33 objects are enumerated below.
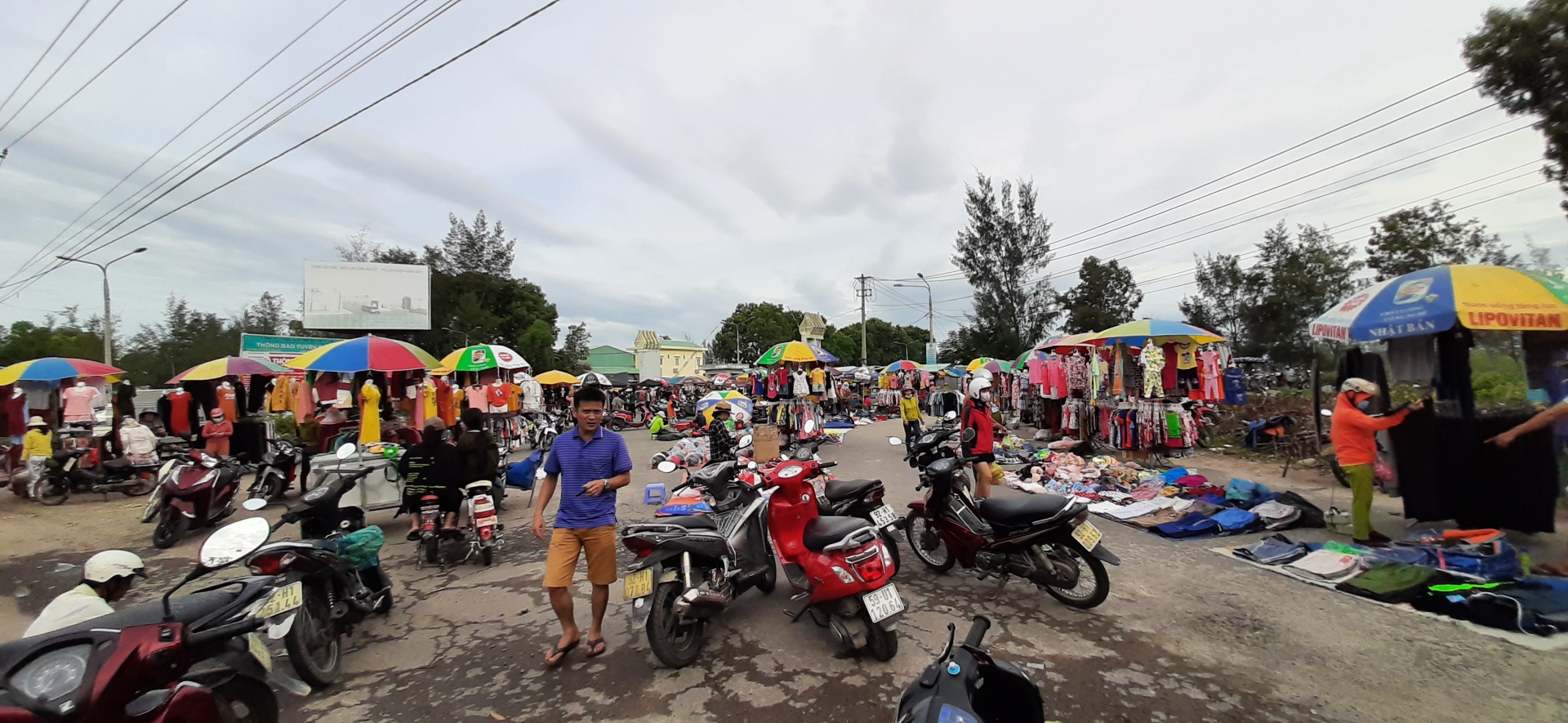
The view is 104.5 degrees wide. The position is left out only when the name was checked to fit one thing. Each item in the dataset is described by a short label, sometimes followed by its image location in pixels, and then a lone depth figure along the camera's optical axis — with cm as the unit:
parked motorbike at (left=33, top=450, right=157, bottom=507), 909
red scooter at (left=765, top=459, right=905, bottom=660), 353
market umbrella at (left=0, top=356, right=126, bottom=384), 977
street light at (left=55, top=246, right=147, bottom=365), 2340
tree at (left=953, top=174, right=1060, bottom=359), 3341
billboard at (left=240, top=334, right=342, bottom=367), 2756
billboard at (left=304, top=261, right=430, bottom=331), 3067
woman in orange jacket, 531
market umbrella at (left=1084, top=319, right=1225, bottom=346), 995
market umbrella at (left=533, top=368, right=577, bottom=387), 2002
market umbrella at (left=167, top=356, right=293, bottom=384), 1015
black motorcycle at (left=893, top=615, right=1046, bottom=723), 183
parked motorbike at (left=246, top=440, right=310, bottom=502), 854
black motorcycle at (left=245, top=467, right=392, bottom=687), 338
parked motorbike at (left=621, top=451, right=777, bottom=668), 355
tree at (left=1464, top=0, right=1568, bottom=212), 1064
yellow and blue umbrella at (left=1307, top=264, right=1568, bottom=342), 480
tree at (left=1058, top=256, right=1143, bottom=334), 3180
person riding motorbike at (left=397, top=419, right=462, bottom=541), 570
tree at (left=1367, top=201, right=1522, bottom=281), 2083
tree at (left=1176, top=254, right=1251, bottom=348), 2764
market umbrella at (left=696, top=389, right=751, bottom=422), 1157
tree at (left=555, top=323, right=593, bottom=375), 4619
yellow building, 6975
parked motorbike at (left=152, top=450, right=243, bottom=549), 679
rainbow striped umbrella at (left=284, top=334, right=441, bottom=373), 793
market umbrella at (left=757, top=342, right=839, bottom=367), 1365
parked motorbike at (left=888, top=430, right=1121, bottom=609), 420
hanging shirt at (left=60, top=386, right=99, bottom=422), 979
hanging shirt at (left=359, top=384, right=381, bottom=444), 875
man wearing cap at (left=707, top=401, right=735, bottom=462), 875
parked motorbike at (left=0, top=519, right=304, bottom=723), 200
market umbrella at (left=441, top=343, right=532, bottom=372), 1116
